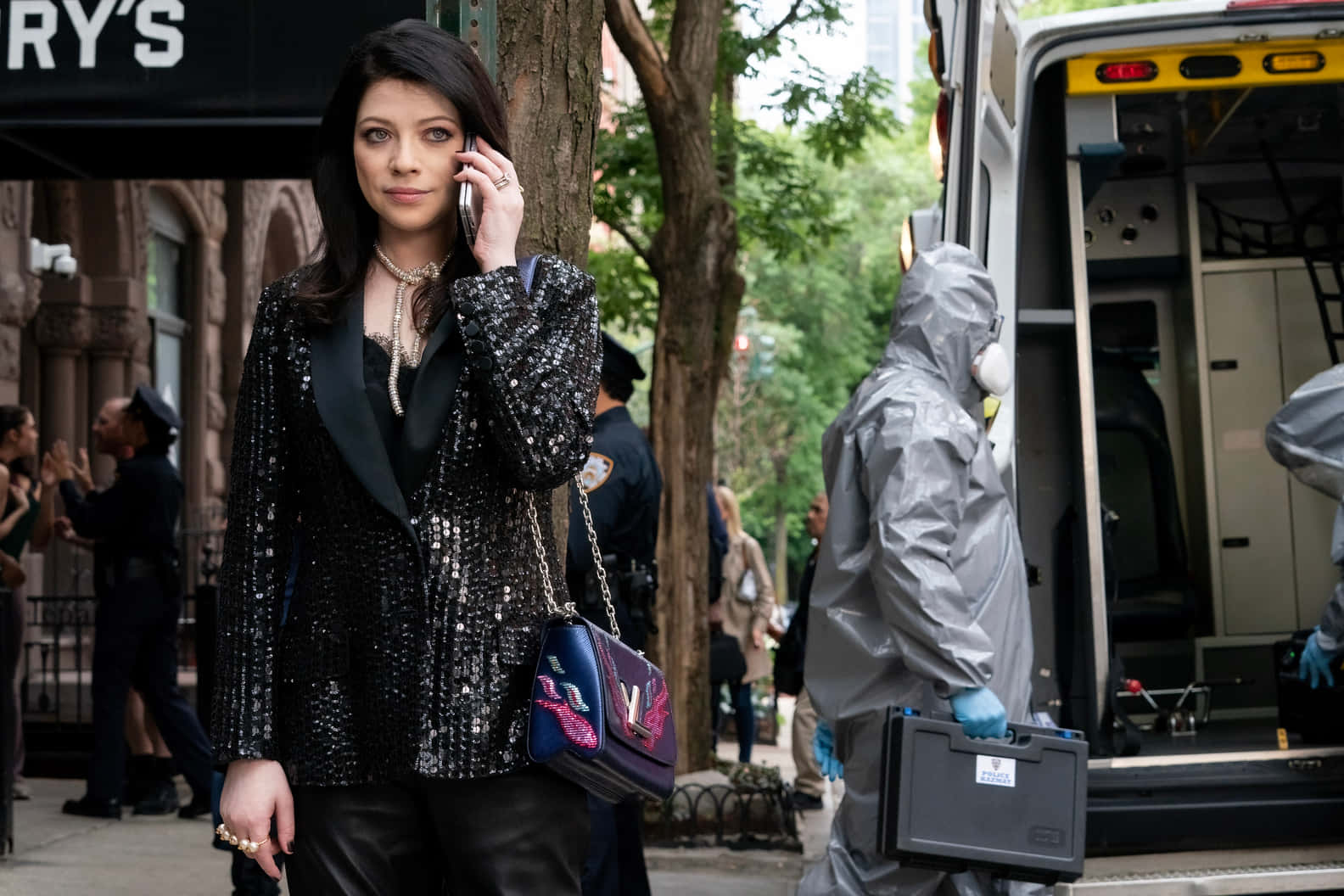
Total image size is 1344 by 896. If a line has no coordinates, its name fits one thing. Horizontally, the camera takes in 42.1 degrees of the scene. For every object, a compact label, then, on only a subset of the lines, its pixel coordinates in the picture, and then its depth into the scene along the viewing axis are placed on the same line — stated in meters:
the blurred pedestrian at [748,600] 13.08
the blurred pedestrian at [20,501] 8.99
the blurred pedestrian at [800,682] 9.38
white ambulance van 5.50
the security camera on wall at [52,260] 12.58
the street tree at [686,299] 10.12
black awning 5.13
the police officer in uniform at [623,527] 6.19
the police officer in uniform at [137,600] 8.77
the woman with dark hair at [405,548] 2.38
